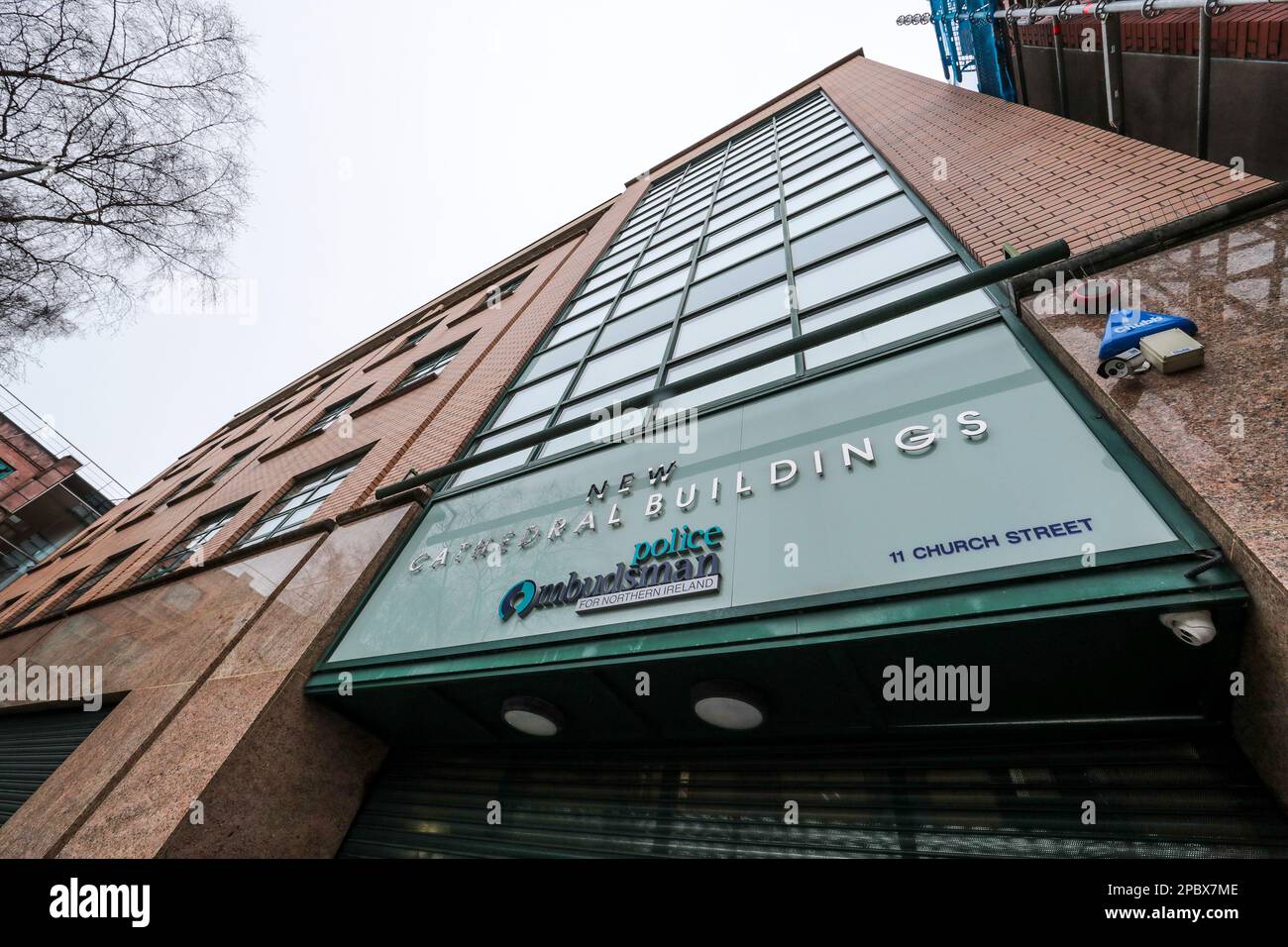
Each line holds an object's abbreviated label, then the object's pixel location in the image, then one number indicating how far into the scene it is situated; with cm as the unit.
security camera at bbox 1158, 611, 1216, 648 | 211
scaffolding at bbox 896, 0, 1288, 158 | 507
